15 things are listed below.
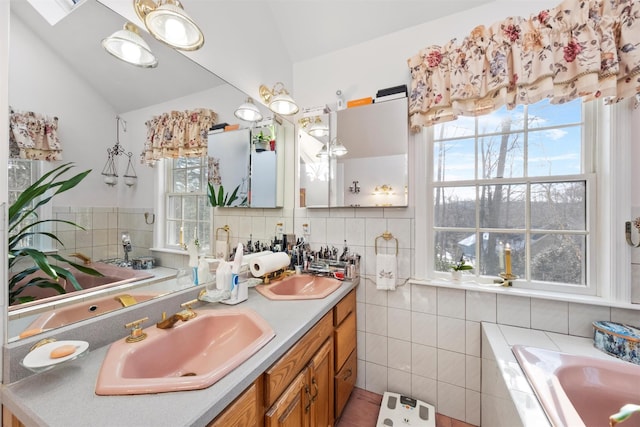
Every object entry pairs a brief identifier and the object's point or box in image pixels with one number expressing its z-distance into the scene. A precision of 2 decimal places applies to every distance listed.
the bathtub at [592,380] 1.06
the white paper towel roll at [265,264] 1.52
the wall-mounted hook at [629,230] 1.28
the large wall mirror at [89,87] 0.79
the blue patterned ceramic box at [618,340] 1.15
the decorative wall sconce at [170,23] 1.02
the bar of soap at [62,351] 0.70
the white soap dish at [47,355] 0.67
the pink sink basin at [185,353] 0.68
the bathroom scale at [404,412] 1.54
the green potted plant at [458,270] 1.66
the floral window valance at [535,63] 1.21
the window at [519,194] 1.49
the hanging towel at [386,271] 1.75
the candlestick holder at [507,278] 1.55
